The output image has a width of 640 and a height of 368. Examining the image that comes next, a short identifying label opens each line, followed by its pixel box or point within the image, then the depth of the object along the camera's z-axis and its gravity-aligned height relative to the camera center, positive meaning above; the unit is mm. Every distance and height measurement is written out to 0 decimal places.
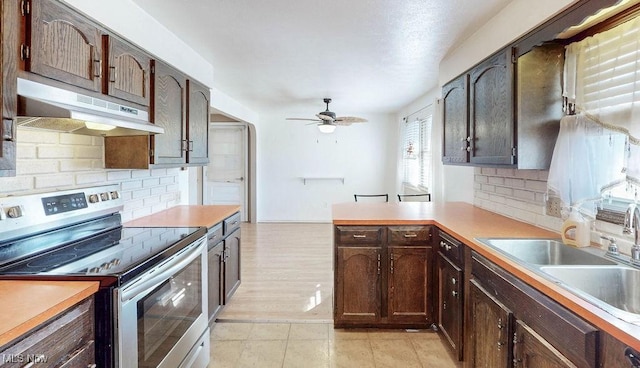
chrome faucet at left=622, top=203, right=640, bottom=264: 1468 -185
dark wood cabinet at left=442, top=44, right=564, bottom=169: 2021 +465
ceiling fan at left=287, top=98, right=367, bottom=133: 4988 +927
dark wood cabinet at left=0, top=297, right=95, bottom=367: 945 -497
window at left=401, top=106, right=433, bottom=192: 5112 +536
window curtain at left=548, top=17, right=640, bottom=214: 1537 +315
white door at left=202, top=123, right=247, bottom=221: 7227 +276
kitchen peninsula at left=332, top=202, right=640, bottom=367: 1083 -462
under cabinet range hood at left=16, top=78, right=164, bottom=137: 1326 +301
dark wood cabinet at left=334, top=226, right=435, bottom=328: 2600 -689
